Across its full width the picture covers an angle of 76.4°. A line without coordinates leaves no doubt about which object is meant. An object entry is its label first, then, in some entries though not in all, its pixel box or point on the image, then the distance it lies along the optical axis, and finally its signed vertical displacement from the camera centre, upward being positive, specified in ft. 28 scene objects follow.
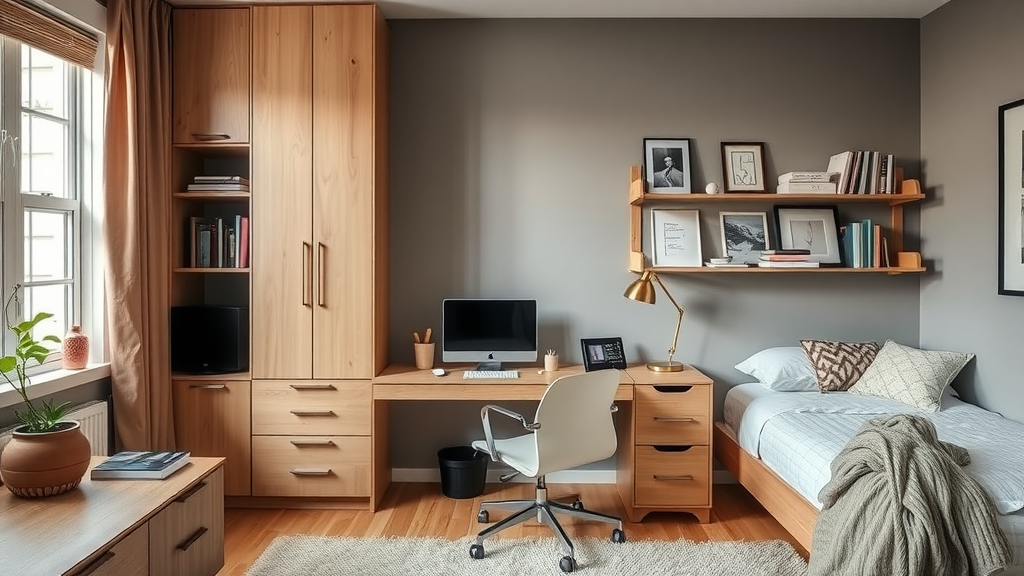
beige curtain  9.74 +0.91
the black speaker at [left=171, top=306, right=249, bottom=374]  10.87 -0.90
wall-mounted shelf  11.29 +1.54
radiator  8.98 -1.93
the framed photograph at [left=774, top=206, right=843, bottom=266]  11.93 +1.04
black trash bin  11.46 -3.36
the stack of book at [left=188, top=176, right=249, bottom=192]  11.02 +1.73
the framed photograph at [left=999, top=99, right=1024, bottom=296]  9.61 +1.30
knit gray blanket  6.15 -2.26
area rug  8.80 -3.82
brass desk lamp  11.10 -0.13
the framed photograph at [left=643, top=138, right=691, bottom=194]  11.96 +2.25
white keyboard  10.85 -1.49
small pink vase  9.23 -0.91
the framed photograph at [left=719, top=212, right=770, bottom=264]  12.04 +0.93
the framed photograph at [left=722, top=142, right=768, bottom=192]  11.98 +2.22
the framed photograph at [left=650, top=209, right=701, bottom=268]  12.07 +0.90
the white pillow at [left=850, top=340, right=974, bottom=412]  10.07 -1.43
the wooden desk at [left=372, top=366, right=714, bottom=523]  10.50 -2.36
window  8.54 +1.57
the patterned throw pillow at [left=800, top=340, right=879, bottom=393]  10.87 -1.28
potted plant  6.33 -1.68
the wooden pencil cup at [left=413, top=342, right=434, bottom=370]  11.50 -1.22
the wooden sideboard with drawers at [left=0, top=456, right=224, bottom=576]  5.28 -2.14
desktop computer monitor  11.57 -0.80
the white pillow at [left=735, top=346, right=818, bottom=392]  11.05 -1.46
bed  7.02 -2.03
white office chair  9.01 -2.22
